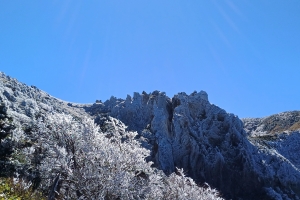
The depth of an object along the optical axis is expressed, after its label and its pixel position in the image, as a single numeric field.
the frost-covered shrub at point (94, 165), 16.30
